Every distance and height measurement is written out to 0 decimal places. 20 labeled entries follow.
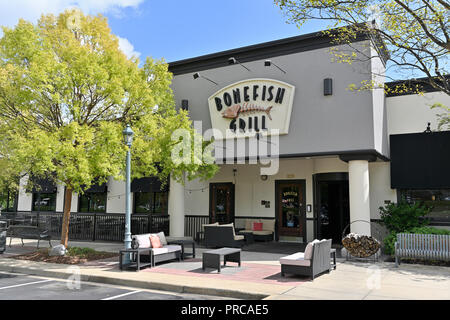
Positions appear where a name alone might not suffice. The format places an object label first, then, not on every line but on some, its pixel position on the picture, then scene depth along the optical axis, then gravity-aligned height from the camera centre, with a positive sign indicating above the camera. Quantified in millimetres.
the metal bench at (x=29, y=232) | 14547 -1314
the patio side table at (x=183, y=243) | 11752 -1358
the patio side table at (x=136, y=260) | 10031 -1670
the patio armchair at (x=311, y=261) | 8570 -1420
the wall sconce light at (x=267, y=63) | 13148 +4925
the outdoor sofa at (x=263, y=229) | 16047 -1247
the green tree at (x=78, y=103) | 10602 +3062
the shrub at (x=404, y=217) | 12719 -497
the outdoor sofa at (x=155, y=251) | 10562 -1486
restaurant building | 12500 +2387
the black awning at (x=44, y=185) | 22188 +882
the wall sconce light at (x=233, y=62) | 13525 +5179
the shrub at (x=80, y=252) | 12208 -1767
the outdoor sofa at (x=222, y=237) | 13844 -1357
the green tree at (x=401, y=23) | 9773 +4955
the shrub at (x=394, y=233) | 11406 -1012
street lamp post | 10632 +375
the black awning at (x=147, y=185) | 18234 +780
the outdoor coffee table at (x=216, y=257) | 9797 -1512
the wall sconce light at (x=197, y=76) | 14625 +4951
